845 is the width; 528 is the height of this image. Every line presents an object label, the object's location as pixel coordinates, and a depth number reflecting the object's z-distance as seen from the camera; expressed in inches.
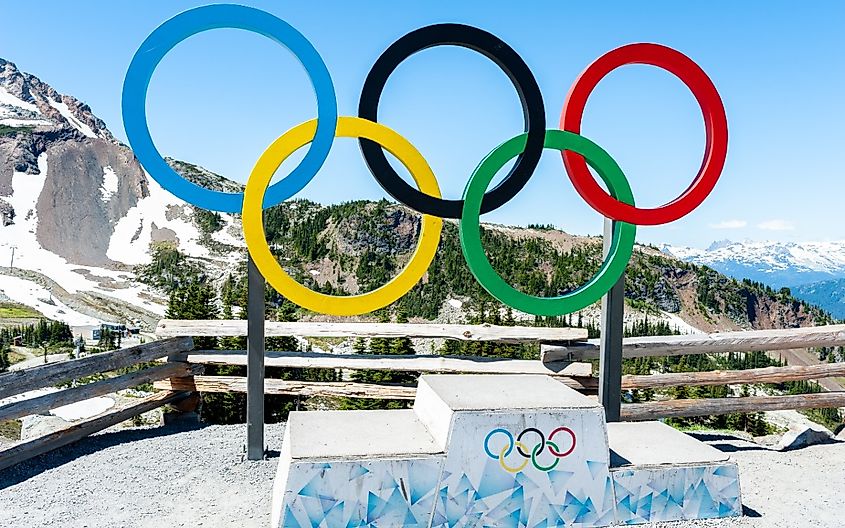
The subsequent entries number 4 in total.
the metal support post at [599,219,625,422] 281.6
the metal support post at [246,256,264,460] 271.9
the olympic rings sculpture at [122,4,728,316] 242.1
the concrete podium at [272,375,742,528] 207.8
